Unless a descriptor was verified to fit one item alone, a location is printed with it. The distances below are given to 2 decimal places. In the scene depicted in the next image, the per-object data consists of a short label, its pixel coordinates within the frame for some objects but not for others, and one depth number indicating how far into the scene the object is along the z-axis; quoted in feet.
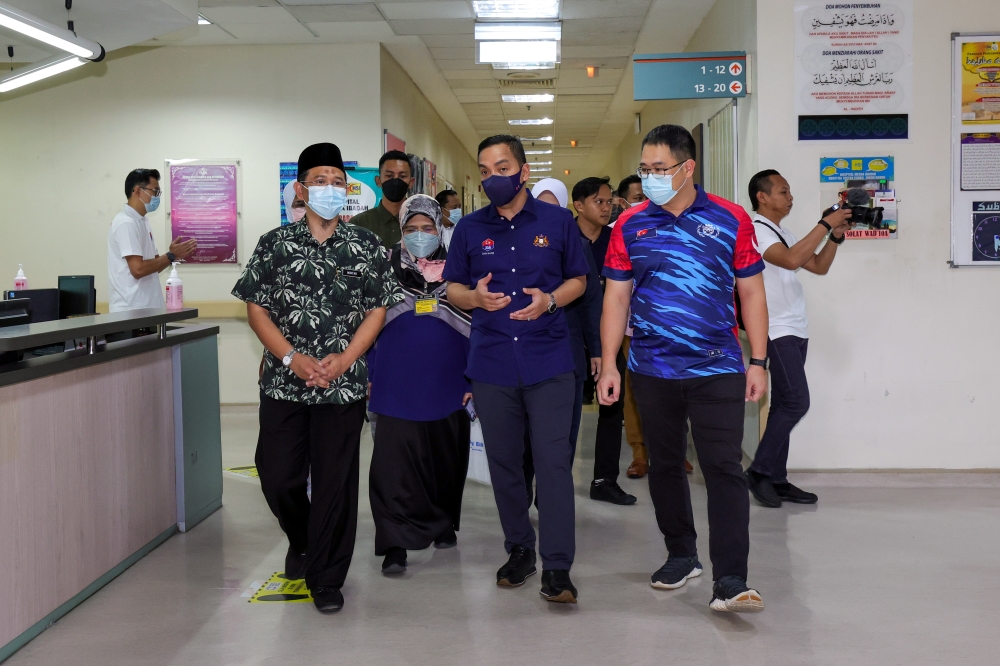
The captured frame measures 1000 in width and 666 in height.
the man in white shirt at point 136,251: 18.84
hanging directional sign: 17.02
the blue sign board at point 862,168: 17.12
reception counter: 9.68
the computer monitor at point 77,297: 16.37
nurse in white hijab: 15.70
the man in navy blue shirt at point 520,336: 10.96
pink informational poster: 26.32
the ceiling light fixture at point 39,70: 19.10
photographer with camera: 15.17
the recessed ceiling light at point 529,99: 36.76
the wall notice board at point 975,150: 16.94
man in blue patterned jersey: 10.31
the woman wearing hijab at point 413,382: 12.13
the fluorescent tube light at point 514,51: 24.76
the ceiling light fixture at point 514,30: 24.06
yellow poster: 16.93
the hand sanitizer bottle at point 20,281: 19.88
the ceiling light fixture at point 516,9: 22.35
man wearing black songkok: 10.69
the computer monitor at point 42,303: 15.78
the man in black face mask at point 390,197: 16.25
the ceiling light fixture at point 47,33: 15.47
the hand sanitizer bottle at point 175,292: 16.41
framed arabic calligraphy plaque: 17.06
